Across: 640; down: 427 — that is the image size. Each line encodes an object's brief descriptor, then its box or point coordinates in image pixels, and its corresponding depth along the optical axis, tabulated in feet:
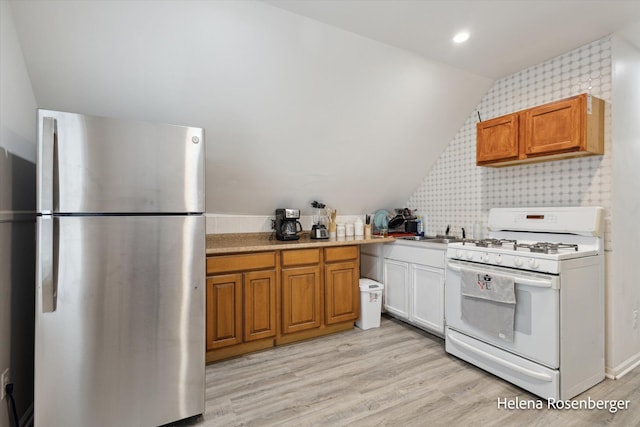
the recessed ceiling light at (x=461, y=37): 7.68
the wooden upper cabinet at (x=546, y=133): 7.30
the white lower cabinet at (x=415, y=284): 9.56
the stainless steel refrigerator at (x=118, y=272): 4.88
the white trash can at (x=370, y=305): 10.60
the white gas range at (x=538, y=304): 6.46
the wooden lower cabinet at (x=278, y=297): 8.34
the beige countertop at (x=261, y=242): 8.47
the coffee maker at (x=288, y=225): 10.14
